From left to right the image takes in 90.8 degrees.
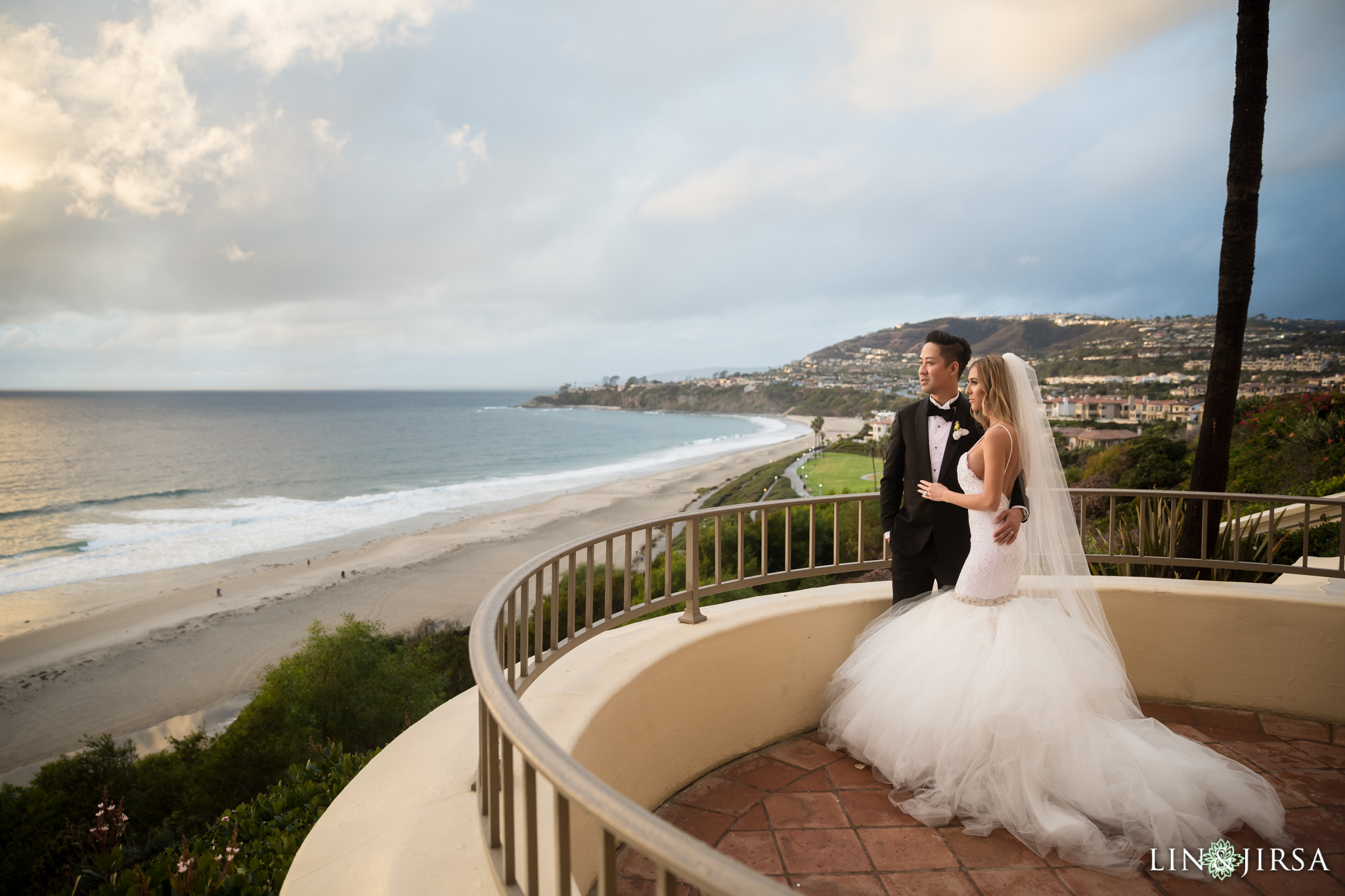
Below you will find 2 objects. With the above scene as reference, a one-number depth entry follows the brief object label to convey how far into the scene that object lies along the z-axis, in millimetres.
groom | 3086
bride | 2414
